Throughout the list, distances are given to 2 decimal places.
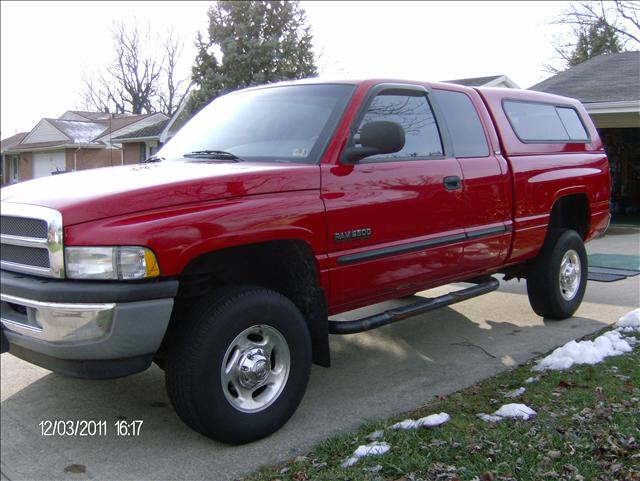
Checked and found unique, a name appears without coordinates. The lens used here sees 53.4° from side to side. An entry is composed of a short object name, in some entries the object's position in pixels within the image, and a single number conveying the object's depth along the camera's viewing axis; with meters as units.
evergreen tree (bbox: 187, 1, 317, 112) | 27.67
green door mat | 9.02
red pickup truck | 3.04
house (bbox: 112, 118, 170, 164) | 22.43
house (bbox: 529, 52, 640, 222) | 13.05
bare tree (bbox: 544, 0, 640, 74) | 26.88
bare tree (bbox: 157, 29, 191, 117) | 27.20
